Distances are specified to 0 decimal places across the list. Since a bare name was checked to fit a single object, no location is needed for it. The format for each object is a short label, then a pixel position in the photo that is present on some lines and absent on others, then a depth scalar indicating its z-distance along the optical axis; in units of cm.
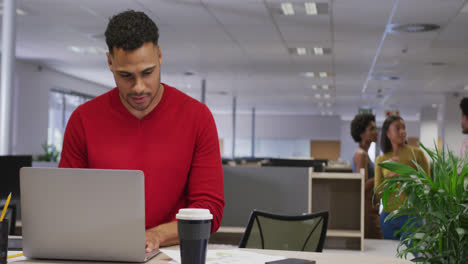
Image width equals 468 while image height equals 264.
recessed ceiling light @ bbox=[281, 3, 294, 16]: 607
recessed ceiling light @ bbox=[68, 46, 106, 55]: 896
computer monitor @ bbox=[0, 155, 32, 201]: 348
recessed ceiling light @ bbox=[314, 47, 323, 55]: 860
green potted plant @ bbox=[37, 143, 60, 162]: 1088
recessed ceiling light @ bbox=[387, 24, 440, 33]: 689
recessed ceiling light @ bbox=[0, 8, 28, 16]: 652
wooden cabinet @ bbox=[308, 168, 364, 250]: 410
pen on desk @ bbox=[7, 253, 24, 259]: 131
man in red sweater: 143
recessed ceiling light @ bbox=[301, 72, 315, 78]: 1141
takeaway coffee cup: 106
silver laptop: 118
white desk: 126
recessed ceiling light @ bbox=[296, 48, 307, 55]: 870
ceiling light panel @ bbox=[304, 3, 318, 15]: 604
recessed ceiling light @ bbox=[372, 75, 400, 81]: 1162
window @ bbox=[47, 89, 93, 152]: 1206
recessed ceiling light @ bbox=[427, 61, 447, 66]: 993
